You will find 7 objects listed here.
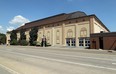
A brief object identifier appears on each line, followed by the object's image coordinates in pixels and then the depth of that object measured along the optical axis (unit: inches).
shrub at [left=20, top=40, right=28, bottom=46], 1276.5
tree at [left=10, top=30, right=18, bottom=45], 1487.3
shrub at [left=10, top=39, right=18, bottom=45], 1447.8
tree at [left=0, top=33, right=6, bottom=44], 2048.2
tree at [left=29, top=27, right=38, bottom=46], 1236.0
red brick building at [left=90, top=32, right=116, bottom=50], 657.8
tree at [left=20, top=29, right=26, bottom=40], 1425.7
